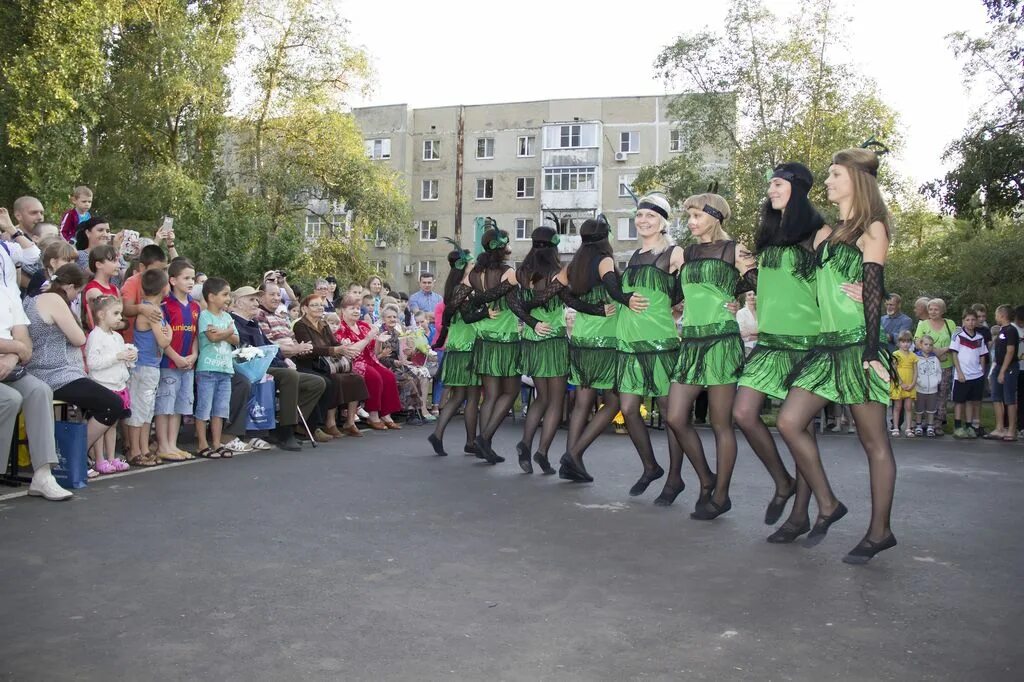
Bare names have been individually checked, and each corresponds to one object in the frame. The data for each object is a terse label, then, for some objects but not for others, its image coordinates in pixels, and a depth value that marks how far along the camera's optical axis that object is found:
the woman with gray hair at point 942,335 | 16.09
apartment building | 60.56
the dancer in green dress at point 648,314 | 7.74
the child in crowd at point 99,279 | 9.23
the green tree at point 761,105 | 37.00
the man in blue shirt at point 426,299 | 18.27
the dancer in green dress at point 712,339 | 7.01
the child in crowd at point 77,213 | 11.79
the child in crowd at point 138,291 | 9.55
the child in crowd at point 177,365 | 9.88
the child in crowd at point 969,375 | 15.73
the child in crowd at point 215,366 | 10.32
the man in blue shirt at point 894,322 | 16.42
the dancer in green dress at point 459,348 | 10.18
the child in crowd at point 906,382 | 15.73
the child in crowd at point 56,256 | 8.73
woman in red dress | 13.57
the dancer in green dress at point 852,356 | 5.85
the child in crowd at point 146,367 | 9.50
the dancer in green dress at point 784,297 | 6.30
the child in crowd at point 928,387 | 15.76
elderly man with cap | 11.23
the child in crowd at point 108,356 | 8.84
